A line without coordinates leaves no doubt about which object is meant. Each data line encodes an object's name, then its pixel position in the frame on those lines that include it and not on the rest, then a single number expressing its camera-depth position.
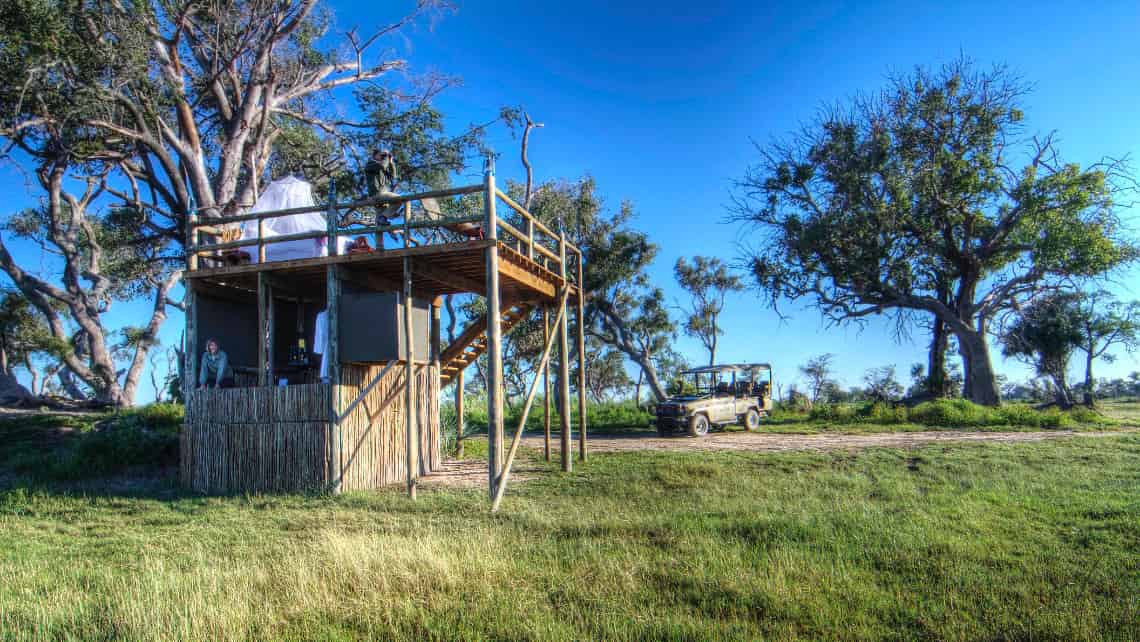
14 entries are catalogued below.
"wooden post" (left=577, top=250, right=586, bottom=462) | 13.84
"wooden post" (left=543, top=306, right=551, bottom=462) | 13.24
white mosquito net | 11.97
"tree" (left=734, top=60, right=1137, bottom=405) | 25.12
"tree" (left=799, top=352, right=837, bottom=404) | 42.97
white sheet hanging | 11.14
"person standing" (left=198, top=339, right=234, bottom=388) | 11.93
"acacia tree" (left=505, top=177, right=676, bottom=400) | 29.56
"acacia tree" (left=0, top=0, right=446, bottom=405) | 16.47
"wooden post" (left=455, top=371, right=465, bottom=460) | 15.16
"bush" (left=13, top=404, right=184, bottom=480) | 13.05
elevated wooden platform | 10.86
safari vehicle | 19.38
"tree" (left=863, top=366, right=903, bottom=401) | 28.08
